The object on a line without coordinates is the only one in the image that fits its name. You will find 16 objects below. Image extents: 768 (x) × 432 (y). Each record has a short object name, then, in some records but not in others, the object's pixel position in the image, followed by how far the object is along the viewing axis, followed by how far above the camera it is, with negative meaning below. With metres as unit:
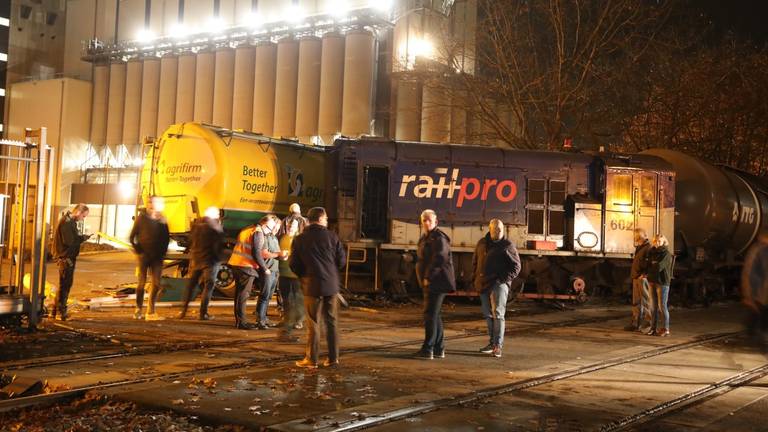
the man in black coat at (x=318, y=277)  8.65 -0.33
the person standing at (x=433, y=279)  9.57 -0.34
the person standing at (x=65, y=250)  11.71 -0.19
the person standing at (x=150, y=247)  12.13 -0.09
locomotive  16.19 +1.27
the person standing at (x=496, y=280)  10.04 -0.33
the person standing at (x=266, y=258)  11.90 -0.19
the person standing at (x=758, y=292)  6.78 -0.24
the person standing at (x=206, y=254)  12.58 -0.18
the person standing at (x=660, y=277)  12.76 -0.27
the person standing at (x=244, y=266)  11.84 -0.34
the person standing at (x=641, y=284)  13.20 -0.41
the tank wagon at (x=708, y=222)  19.06 +1.06
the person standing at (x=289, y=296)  10.59 -0.71
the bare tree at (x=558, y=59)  23.89 +6.38
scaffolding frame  10.23 +0.12
